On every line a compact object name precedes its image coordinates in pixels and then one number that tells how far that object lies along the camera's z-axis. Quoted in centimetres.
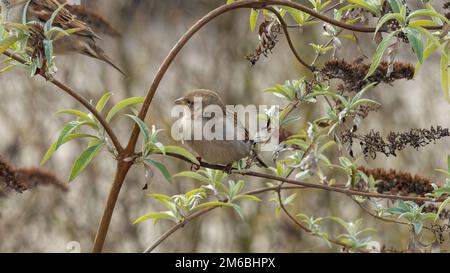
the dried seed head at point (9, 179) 200
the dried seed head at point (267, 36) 205
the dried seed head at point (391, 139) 205
